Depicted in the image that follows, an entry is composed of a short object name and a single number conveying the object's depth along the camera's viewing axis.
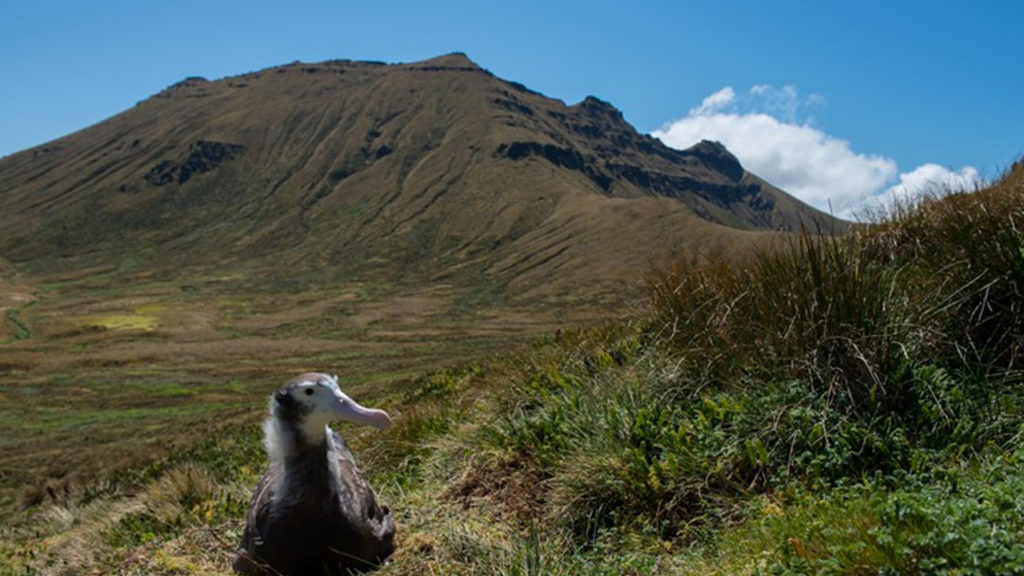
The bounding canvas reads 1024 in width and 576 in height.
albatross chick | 4.77
